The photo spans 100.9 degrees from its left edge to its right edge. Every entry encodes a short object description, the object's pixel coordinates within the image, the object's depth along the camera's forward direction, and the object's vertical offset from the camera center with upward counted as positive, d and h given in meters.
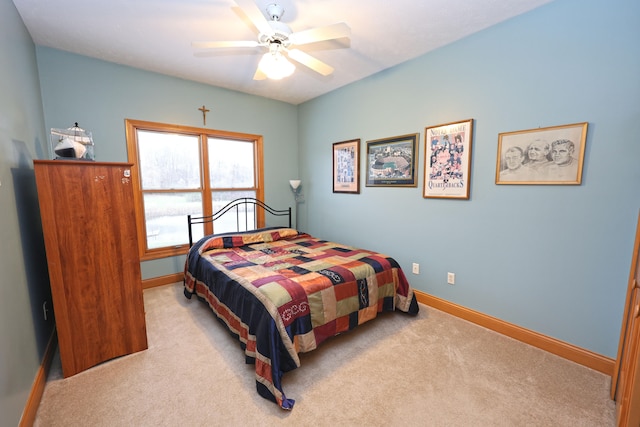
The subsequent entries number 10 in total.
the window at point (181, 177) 3.20 +0.09
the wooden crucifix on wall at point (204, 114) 3.47 +0.91
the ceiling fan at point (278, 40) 1.67 +0.99
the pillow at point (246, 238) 2.98 -0.66
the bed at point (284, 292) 1.70 -0.86
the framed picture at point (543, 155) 1.88 +0.21
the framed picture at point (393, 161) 2.86 +0.25
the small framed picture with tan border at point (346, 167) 3.47 +0.22
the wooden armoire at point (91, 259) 1.71 -0.52
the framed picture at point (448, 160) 2.44 +0.22
